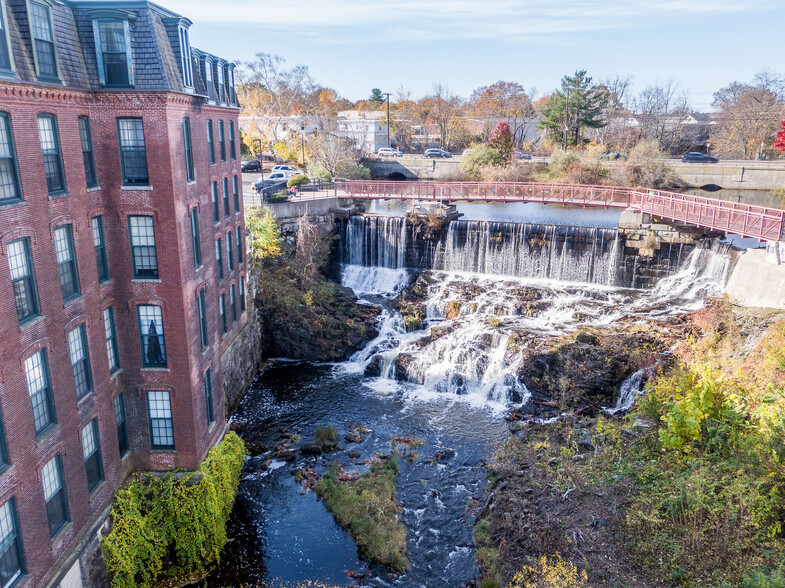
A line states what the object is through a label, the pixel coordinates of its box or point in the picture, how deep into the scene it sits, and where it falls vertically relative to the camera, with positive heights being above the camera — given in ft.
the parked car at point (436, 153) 252.21 -3.93
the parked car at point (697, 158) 231.50 -4.13
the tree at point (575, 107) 223.30 +15.27
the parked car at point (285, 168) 199.06 -9.08
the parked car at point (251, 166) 208.44 -8.87
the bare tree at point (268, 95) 208.13 +18.70
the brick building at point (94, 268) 40.83 -10.97
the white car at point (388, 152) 257.14 -3.94
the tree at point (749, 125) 252.01 +10.21
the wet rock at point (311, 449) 75.82 -39.78
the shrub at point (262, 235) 106.83 -17.43
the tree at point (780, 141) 192.54 +2.58
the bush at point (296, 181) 153.38 -10.26
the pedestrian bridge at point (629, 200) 95.14 -11.79
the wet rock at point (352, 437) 78.38 -39.45
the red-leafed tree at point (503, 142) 204.13 +0.95
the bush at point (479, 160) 203.21 -5.36
